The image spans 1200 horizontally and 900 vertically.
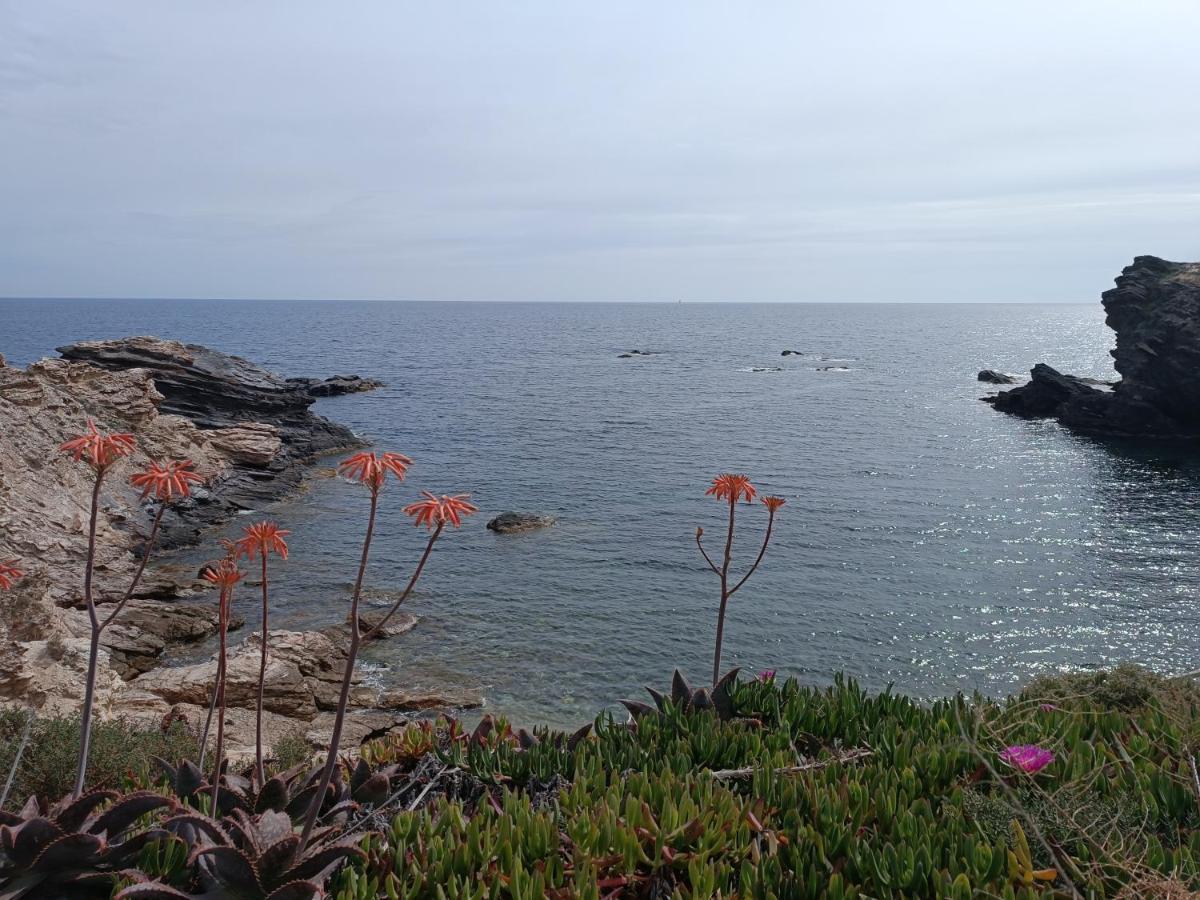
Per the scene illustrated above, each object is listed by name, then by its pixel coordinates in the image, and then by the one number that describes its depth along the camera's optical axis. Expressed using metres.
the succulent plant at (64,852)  4.18
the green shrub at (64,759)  7.40
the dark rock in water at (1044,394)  61.03
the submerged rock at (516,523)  32.12
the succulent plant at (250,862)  4.05
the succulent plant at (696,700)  6.92
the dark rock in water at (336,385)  74.44
